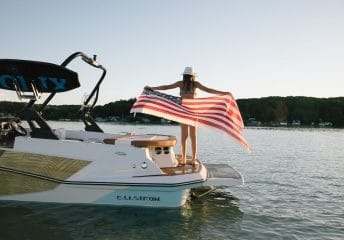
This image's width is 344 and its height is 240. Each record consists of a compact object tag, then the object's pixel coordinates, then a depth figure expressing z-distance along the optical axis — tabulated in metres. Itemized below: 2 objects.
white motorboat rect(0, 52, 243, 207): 8.80
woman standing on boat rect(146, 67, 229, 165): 9.98
